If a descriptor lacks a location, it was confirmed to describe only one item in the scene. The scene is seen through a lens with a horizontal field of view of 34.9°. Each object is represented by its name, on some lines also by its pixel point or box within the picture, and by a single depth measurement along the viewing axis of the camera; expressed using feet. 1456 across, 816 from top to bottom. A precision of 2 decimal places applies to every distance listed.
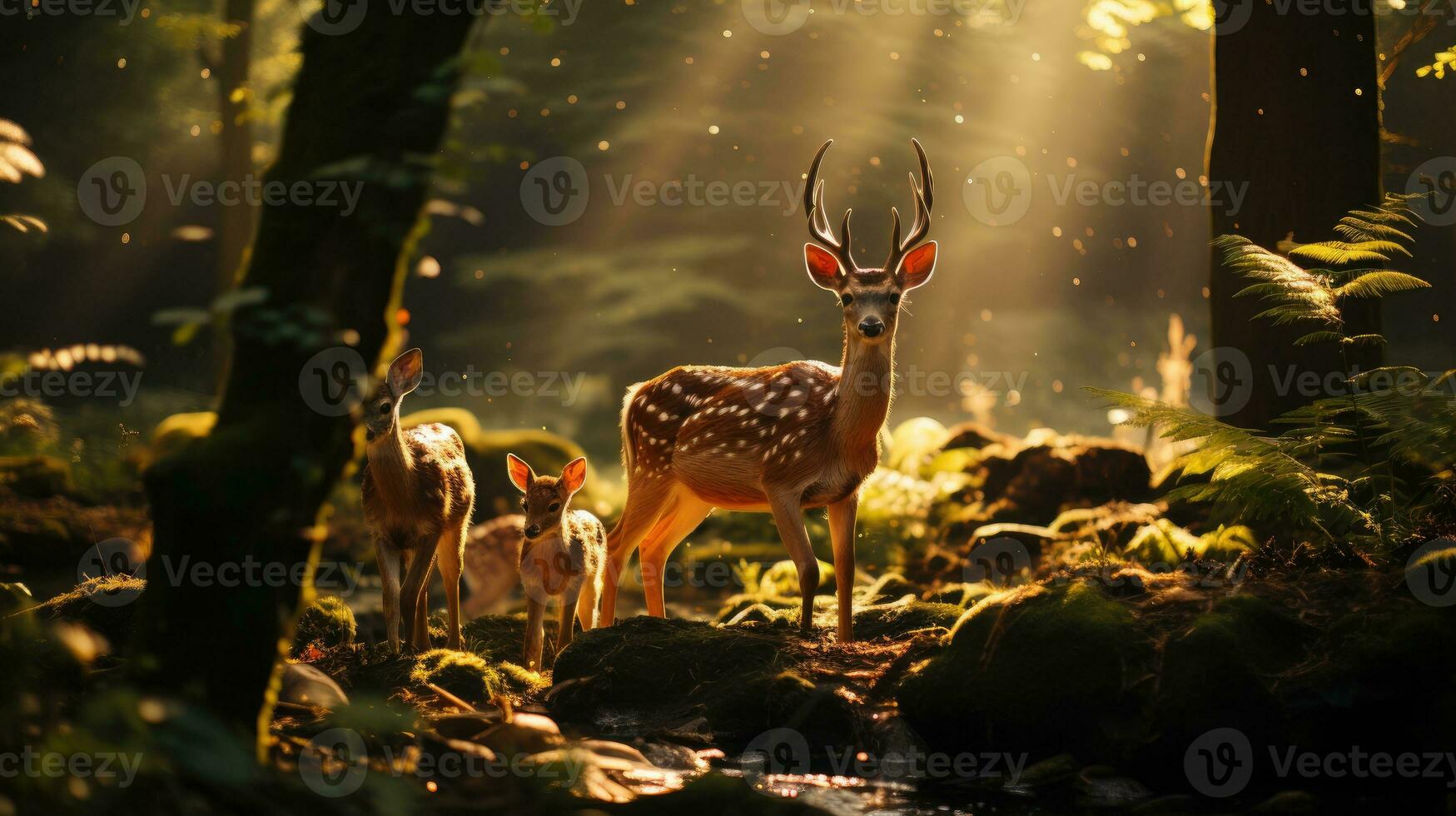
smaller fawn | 49.49
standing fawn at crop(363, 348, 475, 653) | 46.47
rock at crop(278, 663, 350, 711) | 37.91
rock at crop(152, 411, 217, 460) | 96.27
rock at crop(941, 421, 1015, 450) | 93.30
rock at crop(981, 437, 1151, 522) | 76.54
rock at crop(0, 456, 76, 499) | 79.41
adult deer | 48.93
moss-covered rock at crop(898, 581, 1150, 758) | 37.81
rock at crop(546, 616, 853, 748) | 40.88
